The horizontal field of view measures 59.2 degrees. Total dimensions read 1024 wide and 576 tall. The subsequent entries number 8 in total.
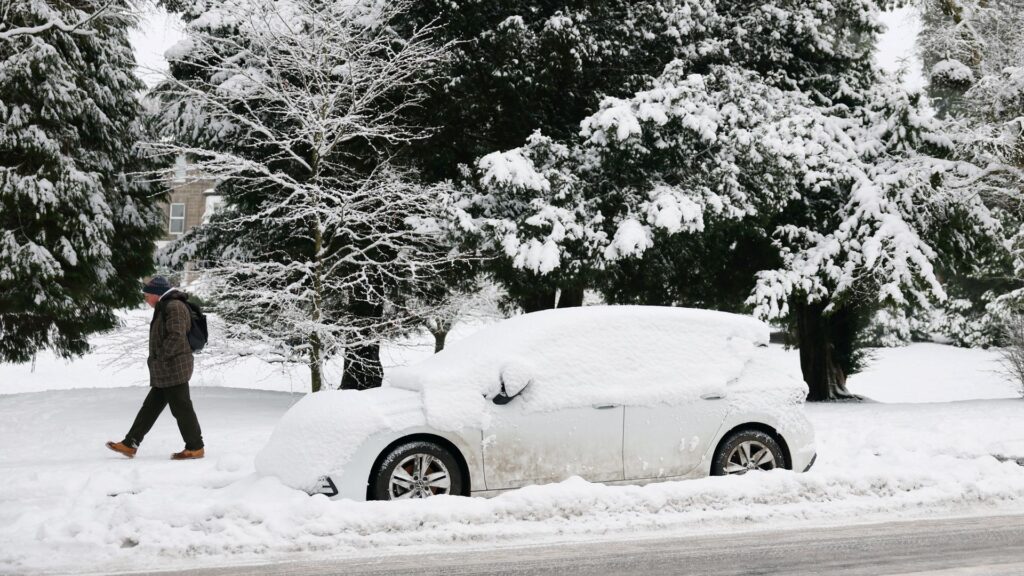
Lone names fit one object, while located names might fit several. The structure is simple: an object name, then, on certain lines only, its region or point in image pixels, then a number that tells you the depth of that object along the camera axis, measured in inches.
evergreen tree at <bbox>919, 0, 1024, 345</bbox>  624.4
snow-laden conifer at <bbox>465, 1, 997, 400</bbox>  581.3
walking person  356.2
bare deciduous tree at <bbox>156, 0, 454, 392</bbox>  559.8
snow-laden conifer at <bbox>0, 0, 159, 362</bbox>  643.5
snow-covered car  256.7
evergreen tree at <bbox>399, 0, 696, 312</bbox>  634.2
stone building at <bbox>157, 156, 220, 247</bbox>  1862.7
